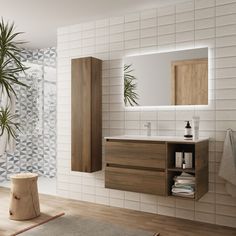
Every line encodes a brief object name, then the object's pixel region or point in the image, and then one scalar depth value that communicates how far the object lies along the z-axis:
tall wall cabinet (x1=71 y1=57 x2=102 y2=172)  3.71
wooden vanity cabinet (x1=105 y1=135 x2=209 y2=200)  2.97
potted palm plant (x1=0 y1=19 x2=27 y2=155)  3.13
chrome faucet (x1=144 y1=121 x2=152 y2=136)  3.51
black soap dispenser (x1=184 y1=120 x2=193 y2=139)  3.17
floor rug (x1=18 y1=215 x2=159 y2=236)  2.89
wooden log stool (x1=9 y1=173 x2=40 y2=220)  3.26
